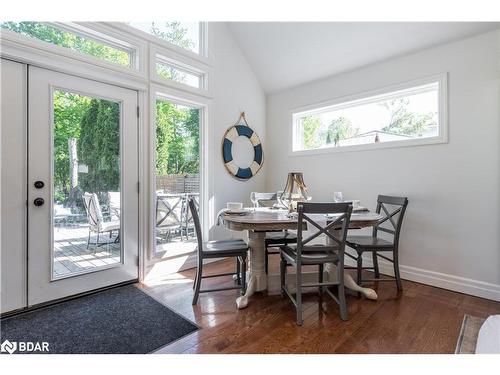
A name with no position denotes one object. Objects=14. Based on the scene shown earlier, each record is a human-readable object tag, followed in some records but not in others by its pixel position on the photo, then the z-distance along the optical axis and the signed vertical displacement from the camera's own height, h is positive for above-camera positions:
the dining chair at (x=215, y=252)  2.32 -0.59
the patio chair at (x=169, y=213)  3.14 -0.34
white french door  2.24 +0.00
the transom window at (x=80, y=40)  2.19 +1.33
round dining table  2.11 -0.34
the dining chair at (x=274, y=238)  2.84 -0.58
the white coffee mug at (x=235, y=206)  2.61 -0.21
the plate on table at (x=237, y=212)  2.50 -0.26
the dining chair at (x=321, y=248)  1.98 -0.51
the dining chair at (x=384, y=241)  2.57 -0.56
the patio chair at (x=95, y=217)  2.55 -0.31
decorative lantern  2.47 -0.08
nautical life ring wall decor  3.74 +0.51
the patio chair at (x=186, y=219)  3.39 -0.44
